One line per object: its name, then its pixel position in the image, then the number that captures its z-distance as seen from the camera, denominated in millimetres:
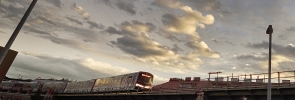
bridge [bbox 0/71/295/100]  19312
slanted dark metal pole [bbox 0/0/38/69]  9986
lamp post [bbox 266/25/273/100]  13927
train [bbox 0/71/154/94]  40309
